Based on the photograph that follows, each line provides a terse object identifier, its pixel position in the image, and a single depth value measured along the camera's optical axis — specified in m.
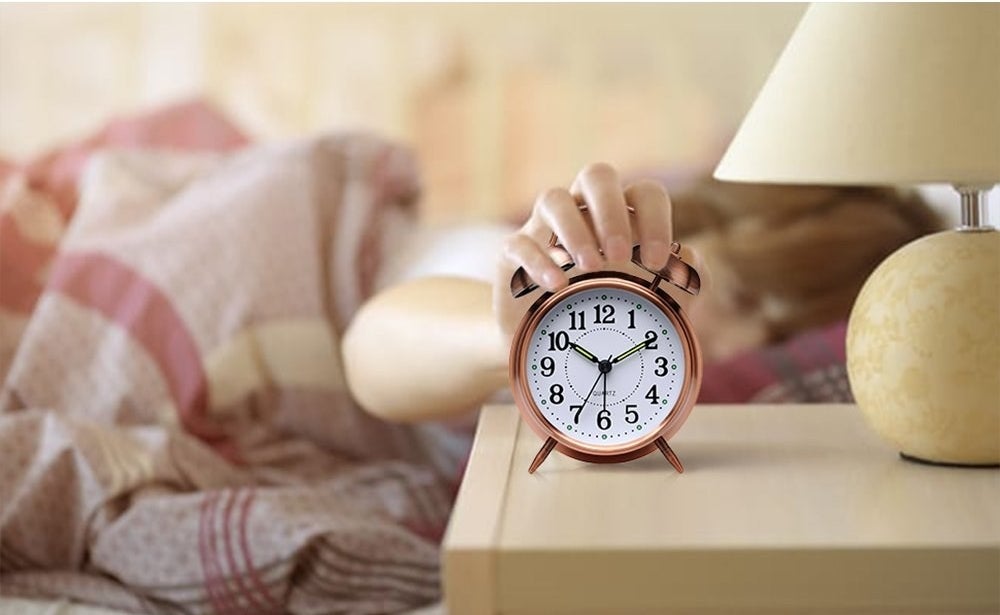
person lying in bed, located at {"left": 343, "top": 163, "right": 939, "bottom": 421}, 1.56
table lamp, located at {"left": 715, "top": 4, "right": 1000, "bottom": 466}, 1.52
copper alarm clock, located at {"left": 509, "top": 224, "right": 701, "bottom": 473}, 1.57
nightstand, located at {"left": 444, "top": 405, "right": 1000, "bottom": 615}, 1.41
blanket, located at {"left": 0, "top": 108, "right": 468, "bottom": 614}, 1.95
